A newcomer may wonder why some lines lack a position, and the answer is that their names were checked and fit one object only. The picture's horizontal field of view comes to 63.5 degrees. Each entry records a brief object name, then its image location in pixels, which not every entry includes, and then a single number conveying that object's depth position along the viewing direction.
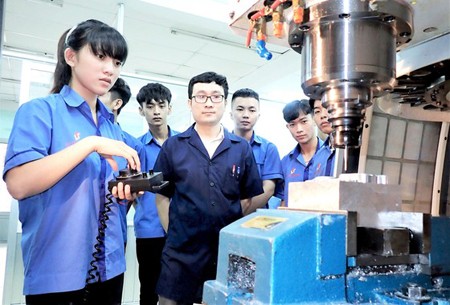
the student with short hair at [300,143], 2.12
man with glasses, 1.43
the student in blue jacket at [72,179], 0.98
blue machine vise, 0.59
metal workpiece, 0.65
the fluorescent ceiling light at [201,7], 3.42
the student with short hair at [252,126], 2.20
